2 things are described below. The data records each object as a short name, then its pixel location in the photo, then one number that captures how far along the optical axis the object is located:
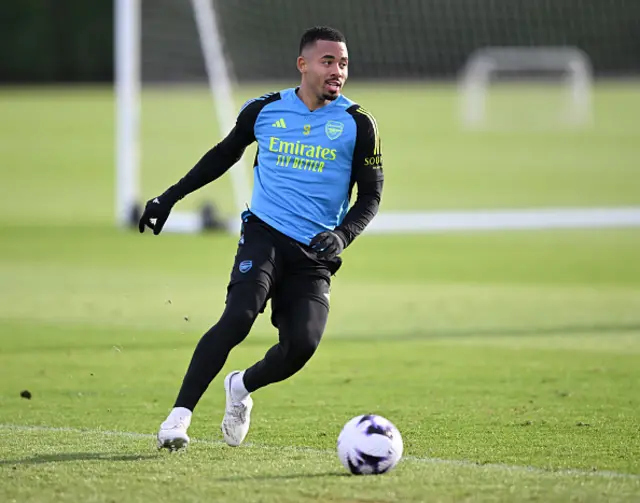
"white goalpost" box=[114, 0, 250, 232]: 40.50
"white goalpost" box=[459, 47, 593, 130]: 72.62
